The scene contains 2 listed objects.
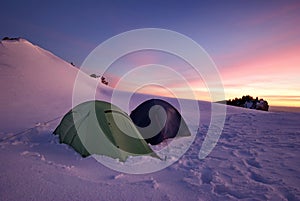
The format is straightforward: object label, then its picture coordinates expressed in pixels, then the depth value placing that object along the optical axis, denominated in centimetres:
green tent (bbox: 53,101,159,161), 560
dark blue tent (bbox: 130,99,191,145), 862
